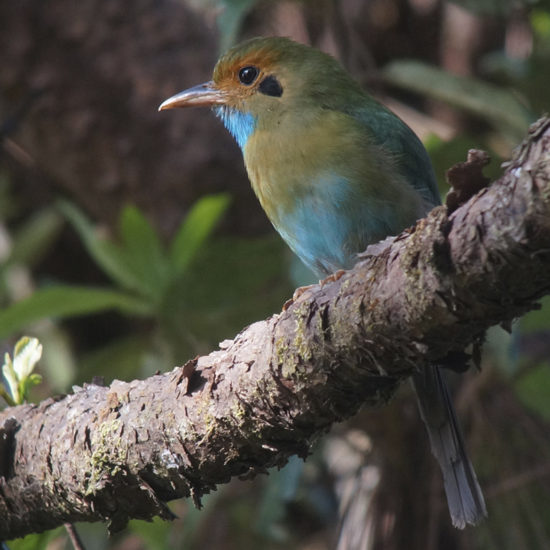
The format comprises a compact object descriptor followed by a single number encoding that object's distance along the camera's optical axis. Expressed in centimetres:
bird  541
